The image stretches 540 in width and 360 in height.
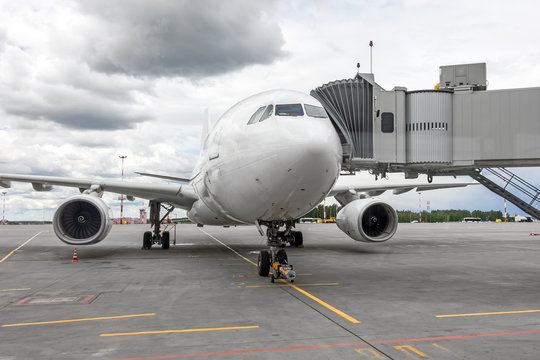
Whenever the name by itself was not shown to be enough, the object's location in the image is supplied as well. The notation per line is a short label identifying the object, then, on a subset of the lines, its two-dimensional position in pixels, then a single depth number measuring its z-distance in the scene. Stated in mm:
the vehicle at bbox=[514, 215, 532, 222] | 83712
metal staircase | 18672
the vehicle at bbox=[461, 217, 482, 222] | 92875
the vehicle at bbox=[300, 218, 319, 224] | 83825
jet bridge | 14695
